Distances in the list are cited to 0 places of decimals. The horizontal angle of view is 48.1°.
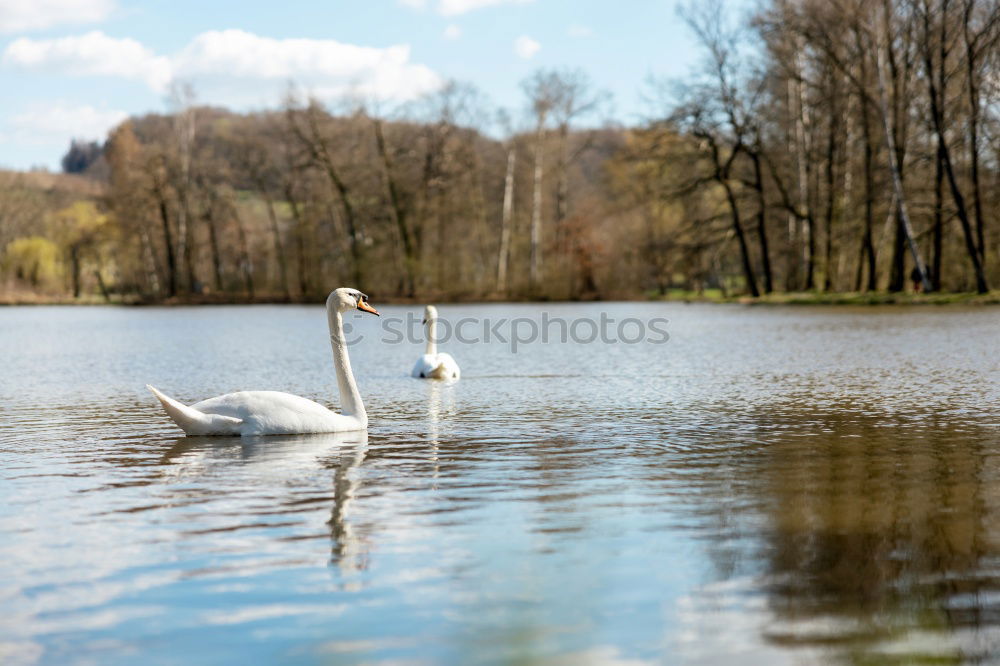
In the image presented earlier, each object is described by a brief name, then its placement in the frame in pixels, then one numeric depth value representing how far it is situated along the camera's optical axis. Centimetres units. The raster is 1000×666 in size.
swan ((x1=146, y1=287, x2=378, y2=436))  1116
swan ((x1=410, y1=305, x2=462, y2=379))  1825
